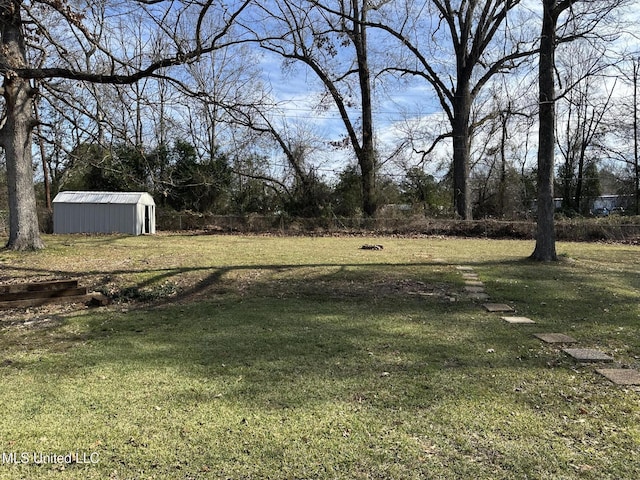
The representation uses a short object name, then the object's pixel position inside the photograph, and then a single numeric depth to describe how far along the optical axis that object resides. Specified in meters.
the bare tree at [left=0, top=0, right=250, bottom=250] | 8.12
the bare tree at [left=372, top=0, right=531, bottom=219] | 19.45
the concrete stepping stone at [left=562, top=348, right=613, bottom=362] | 3.94
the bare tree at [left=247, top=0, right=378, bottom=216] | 23.25
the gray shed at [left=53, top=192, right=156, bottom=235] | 19.38
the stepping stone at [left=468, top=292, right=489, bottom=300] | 6.93
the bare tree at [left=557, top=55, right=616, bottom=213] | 29.53
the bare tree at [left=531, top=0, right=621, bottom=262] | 10.34
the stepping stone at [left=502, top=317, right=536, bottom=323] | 5.46
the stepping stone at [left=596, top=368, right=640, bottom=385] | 3.43
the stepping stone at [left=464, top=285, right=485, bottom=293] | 7.42
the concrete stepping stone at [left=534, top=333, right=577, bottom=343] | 4.55
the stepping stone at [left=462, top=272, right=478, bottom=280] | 8.71
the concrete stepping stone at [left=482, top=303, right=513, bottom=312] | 6.10
